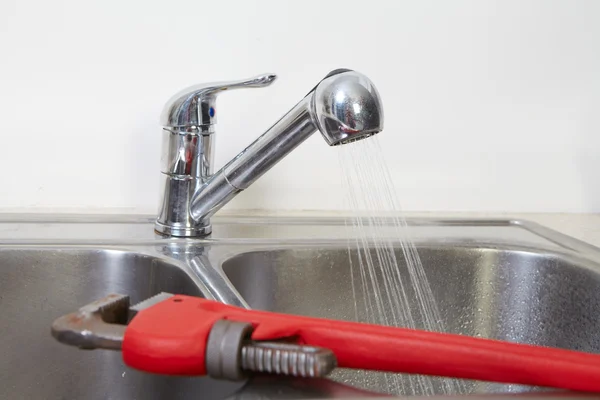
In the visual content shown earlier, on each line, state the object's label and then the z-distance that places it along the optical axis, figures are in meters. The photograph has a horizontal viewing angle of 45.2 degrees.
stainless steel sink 0.73
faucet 0.65
